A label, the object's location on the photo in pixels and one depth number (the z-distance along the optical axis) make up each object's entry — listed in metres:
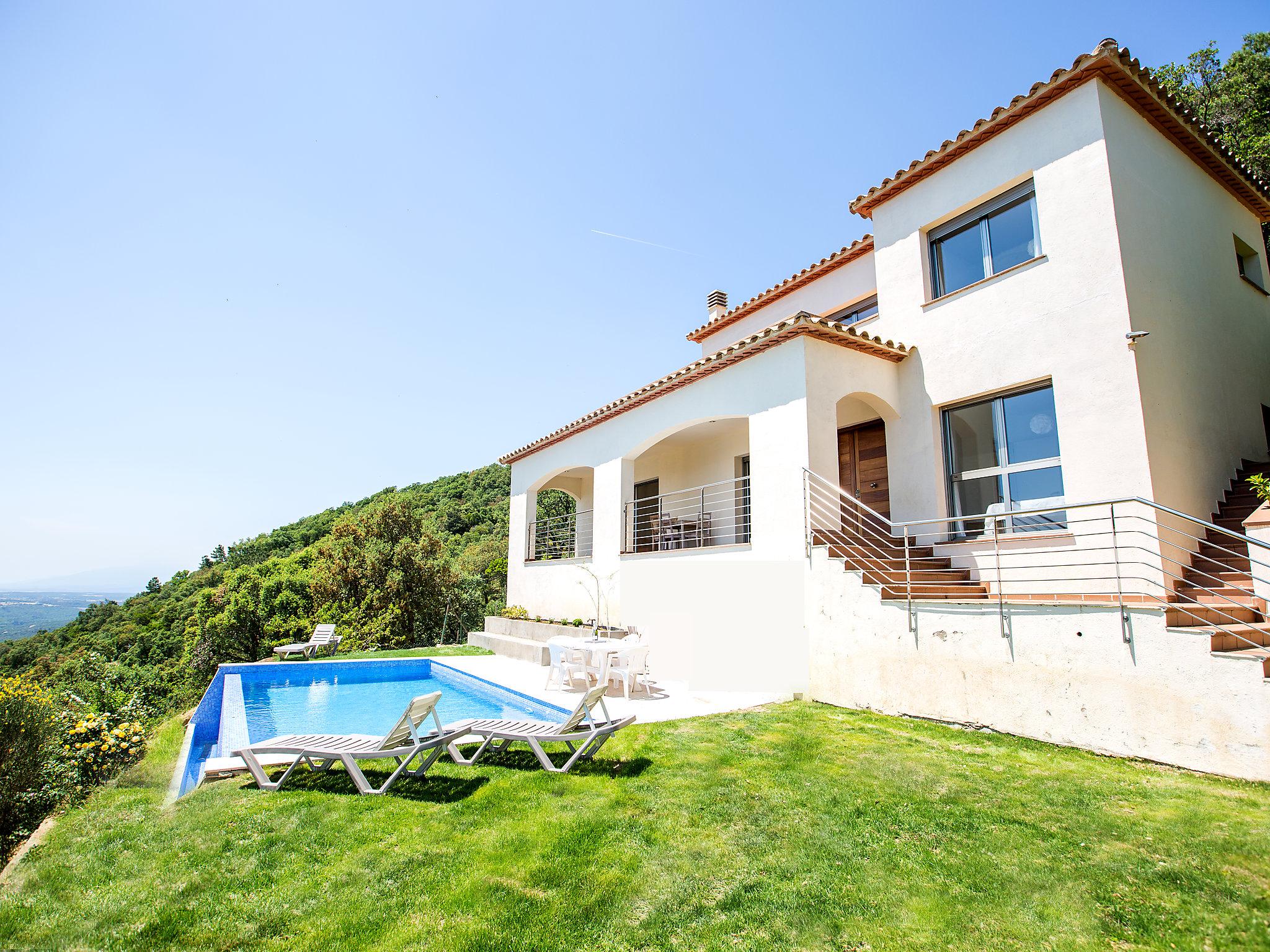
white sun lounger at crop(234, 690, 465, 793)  5.21
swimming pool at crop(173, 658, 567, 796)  9.03
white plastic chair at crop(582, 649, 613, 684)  9.55
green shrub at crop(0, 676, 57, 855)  5.52
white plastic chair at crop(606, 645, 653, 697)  9.43
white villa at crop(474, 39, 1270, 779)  5.92
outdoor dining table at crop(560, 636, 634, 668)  9.59
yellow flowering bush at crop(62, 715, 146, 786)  6.72
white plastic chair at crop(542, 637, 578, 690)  10.30
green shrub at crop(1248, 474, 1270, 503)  6.75
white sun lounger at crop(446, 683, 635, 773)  5.67
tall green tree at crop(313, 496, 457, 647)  20.22
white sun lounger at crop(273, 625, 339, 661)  17.25
